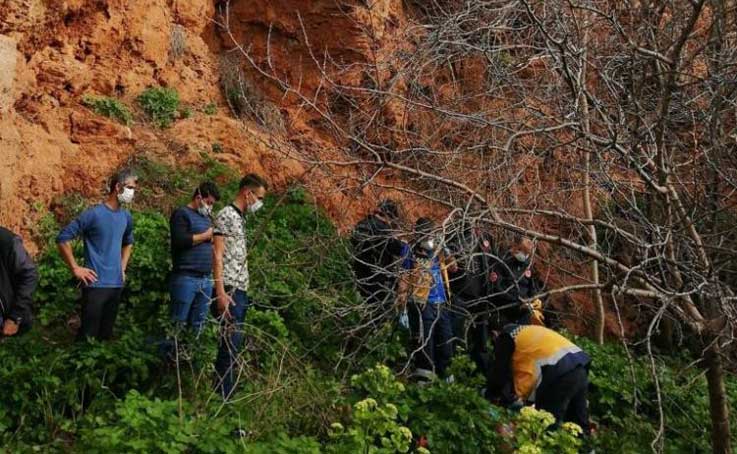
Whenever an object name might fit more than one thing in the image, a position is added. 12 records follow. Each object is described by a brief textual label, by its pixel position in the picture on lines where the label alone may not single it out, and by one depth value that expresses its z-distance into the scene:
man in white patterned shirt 4.52
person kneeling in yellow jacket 4.54
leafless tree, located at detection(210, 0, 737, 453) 3.66
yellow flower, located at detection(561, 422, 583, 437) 3.45
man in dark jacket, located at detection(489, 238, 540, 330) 4.92
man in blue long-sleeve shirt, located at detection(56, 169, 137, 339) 5.04
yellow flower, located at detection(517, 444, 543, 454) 3.10
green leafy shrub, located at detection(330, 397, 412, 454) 3.36
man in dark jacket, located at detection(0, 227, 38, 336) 4.12
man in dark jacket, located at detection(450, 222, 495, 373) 5.30
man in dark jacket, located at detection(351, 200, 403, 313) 3.92
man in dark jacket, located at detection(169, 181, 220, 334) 5.21
